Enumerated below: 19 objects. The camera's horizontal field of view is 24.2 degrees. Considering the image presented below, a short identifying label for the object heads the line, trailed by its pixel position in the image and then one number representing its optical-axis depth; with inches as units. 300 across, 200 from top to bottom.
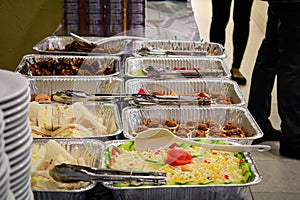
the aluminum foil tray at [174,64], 88.1
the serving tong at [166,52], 94.4
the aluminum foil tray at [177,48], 94.7
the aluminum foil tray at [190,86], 81.9
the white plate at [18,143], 44.5
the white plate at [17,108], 44.2
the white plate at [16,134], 44.4
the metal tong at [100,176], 54.0
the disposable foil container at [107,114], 67.4
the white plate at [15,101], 44.2
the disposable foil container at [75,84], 81.3
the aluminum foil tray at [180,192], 54.6
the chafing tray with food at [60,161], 54.1
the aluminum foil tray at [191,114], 72.8
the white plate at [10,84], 44.8
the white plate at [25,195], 46.1
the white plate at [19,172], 45.0
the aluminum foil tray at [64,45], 92.0
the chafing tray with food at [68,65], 85.4
